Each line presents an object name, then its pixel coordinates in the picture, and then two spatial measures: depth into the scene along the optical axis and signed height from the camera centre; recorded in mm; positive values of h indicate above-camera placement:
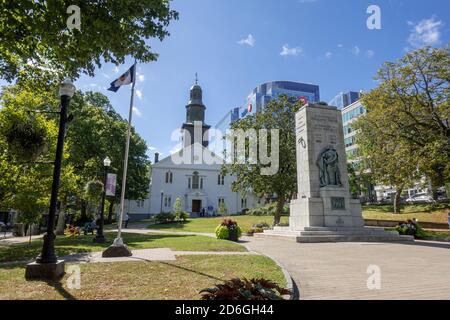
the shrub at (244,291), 3994 -1065
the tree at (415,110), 22906 +8187
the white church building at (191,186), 58844 +5001
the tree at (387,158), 22864 +4295
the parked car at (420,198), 45194 +2454
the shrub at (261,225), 26828 -1122
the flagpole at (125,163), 11197 +1815
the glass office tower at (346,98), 101062 +38418
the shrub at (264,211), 43984 +210
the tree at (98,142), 32594 +8144
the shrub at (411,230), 17859 -958
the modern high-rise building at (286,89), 167450 +68524
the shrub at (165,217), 42678 -749
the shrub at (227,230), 17594 -1024
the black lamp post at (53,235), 7070 -584
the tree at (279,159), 28578 +5057
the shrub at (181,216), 43569 -598
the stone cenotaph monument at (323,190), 16203 +1330
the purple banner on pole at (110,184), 14875 +1325
